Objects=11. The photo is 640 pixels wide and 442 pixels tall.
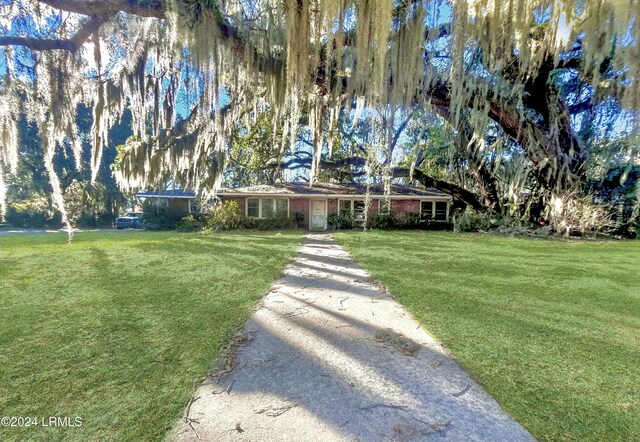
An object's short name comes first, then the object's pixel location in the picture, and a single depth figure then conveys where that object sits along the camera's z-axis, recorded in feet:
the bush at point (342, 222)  51.97
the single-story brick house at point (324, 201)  53.26
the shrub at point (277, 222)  49.14
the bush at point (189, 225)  50.62
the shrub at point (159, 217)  57.06
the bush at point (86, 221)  72.90
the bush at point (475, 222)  45.03
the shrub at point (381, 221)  50.72
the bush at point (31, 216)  70.49
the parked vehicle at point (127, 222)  67.56
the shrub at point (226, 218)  46.19
